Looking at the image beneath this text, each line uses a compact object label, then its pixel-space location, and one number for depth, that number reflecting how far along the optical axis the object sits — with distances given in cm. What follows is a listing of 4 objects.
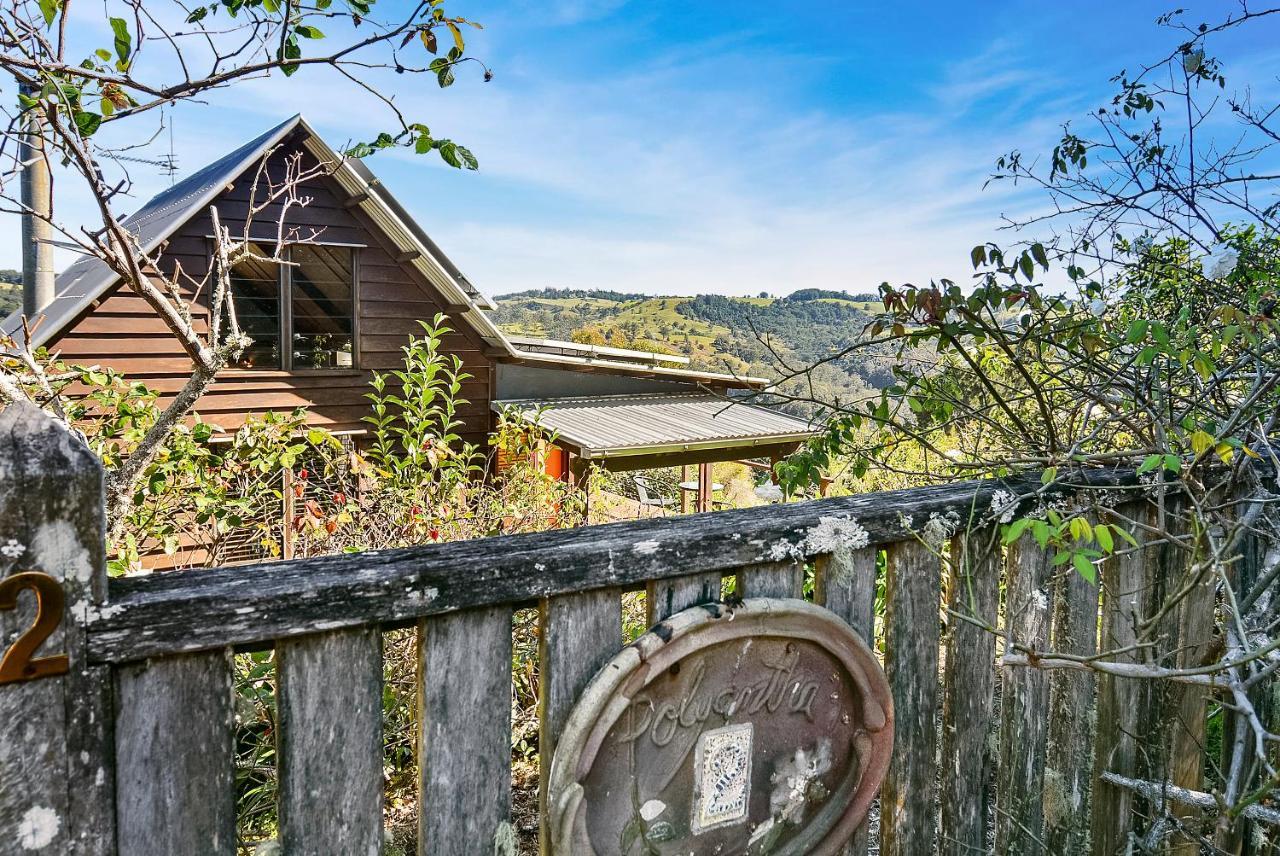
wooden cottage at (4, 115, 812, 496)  811
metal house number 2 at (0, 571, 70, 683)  75
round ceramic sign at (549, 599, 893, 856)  114
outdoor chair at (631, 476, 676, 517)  935
